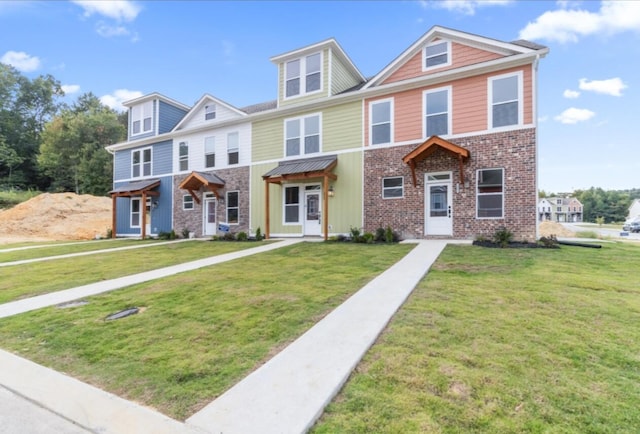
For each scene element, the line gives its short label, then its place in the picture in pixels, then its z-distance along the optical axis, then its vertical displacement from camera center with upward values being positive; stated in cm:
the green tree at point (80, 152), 3228 +608
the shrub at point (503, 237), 1005 -77
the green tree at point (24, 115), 3497 +1138
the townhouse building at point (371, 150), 1073 +259
